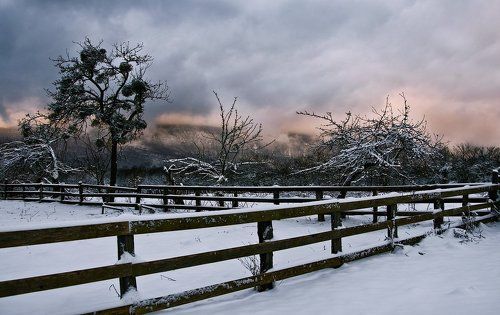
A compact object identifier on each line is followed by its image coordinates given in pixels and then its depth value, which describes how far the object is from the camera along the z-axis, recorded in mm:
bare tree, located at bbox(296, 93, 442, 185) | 14344
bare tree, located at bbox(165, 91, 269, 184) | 19391
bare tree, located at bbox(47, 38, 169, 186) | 28094
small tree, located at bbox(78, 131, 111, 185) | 35959
